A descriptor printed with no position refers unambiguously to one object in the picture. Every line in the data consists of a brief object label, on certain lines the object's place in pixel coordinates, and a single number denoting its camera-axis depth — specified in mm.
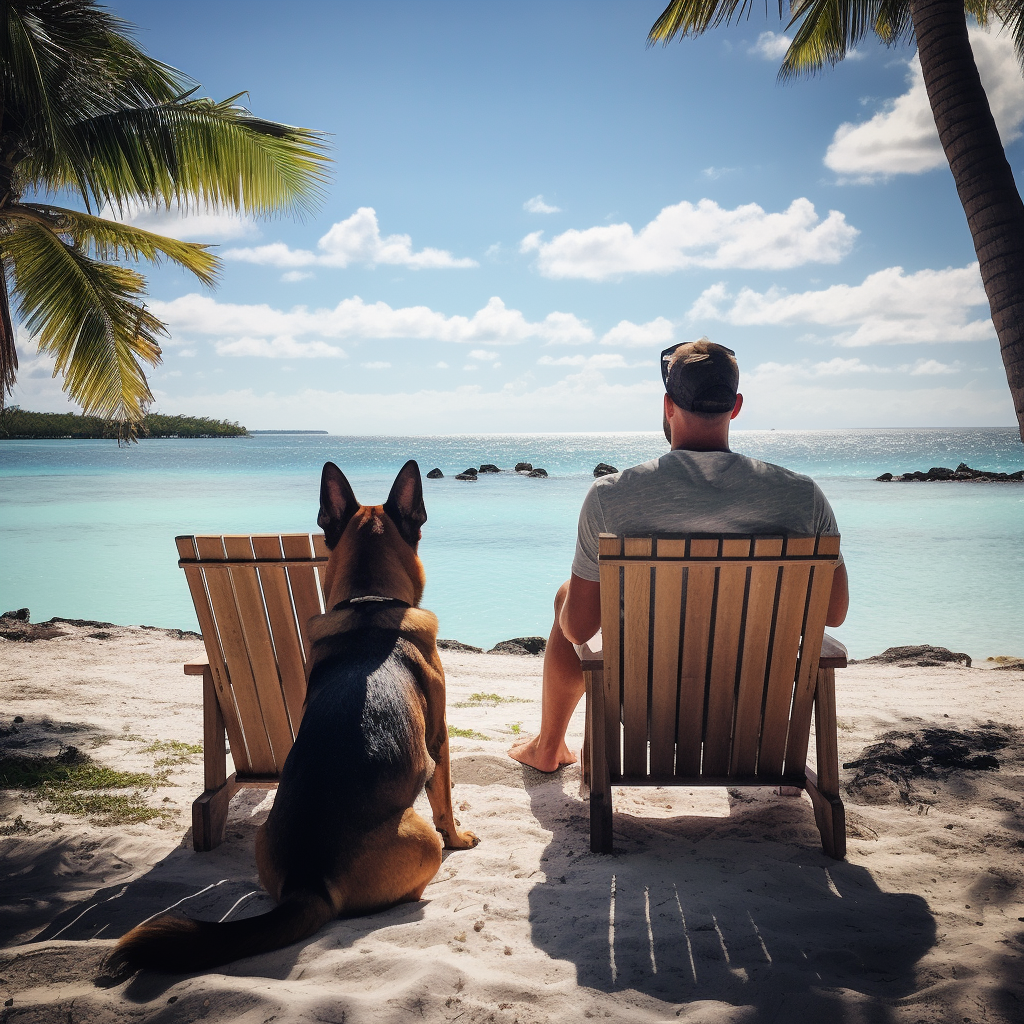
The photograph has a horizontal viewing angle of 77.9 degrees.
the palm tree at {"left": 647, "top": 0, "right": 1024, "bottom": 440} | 3256
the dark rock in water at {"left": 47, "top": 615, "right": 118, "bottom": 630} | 7625
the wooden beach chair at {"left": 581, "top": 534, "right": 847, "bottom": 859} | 2340
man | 2482
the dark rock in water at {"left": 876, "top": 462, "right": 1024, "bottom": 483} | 34188
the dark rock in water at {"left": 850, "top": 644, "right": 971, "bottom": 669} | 6280
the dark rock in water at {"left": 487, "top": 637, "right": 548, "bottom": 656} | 7535
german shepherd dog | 1730
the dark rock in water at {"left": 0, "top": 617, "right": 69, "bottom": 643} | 6719
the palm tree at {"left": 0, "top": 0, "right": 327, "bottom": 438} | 5156
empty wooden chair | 2709
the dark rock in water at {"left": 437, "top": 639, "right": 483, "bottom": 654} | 7461
